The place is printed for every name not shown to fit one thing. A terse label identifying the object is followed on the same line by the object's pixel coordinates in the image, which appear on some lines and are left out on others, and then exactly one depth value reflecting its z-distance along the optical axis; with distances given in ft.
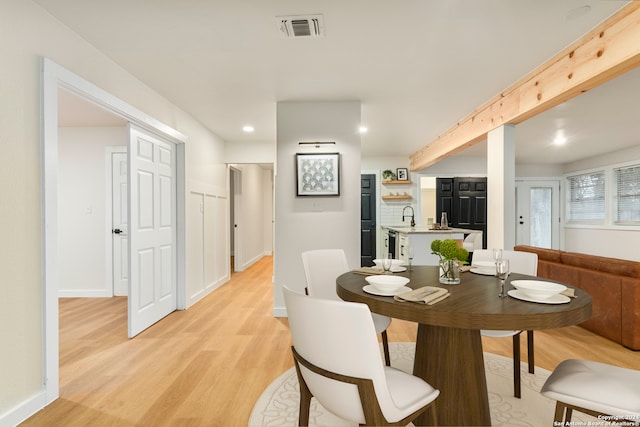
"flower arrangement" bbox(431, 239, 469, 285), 6.06
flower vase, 6.24
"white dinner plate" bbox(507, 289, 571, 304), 4.67
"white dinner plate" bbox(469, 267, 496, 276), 6.95
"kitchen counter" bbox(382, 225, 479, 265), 16.25
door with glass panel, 26.73
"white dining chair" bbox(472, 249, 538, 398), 6.88
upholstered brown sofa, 9.21
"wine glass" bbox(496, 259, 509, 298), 5.38
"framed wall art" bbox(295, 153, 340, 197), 12.66
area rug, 6.23
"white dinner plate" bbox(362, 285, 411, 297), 5.33
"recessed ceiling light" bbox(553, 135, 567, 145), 18.60
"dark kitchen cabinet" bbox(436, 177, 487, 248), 23.95
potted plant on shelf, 24.03
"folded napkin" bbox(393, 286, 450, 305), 4.82
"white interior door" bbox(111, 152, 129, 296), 15.85
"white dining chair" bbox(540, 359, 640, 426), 4.09
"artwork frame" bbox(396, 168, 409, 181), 24.40
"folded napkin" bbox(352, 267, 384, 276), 7.17
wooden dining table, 4.28
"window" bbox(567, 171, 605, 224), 23.34
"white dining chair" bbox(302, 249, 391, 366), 8.18
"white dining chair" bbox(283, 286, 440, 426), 3.53
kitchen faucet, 24.19
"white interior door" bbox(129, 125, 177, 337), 10.84
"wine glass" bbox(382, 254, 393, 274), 7.27
